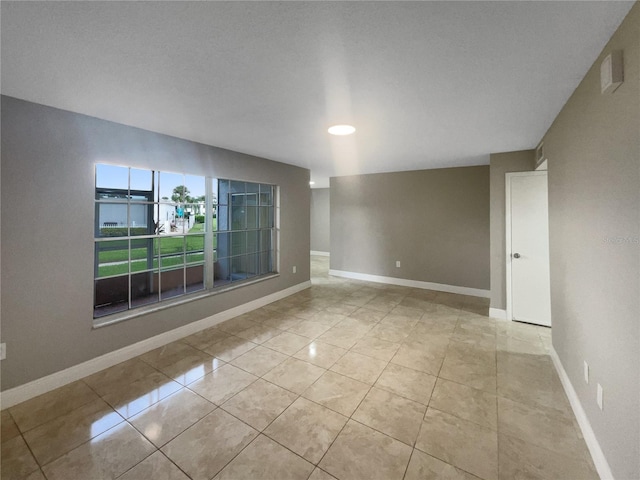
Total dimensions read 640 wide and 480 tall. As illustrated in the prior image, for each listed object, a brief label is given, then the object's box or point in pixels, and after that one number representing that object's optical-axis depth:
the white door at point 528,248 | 3.54
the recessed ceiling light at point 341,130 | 2.79
